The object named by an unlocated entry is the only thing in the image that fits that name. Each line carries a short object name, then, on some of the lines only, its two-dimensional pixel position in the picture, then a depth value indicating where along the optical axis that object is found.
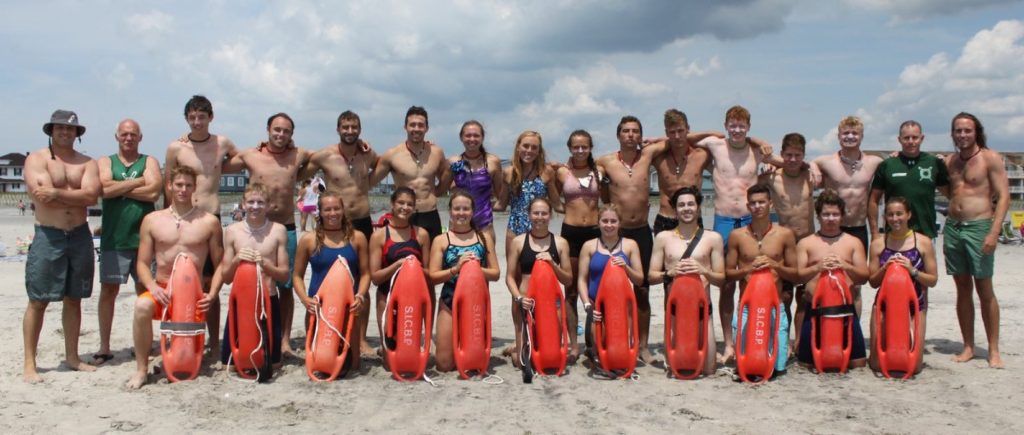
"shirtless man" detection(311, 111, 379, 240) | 6.50
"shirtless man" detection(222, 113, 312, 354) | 6.29
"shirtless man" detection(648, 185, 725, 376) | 5.69
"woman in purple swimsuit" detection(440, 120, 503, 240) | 6.51
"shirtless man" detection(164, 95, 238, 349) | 6.20
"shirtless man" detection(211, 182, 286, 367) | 5.59
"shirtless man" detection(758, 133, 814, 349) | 6.18
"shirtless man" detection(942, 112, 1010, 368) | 6.03
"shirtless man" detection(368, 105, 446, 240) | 6.61
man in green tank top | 5.89
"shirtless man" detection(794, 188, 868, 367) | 5.80
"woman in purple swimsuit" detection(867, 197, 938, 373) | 5.69
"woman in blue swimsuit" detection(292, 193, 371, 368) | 5.73
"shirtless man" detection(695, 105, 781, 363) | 6.31
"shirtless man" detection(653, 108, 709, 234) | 6.46
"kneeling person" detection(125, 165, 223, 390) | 5.35
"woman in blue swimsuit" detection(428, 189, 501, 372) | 5.77
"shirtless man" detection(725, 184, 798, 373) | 5.82
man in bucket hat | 5.55
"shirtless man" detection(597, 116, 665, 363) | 6.44
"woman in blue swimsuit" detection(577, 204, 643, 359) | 5.82
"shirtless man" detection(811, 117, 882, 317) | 6.26
